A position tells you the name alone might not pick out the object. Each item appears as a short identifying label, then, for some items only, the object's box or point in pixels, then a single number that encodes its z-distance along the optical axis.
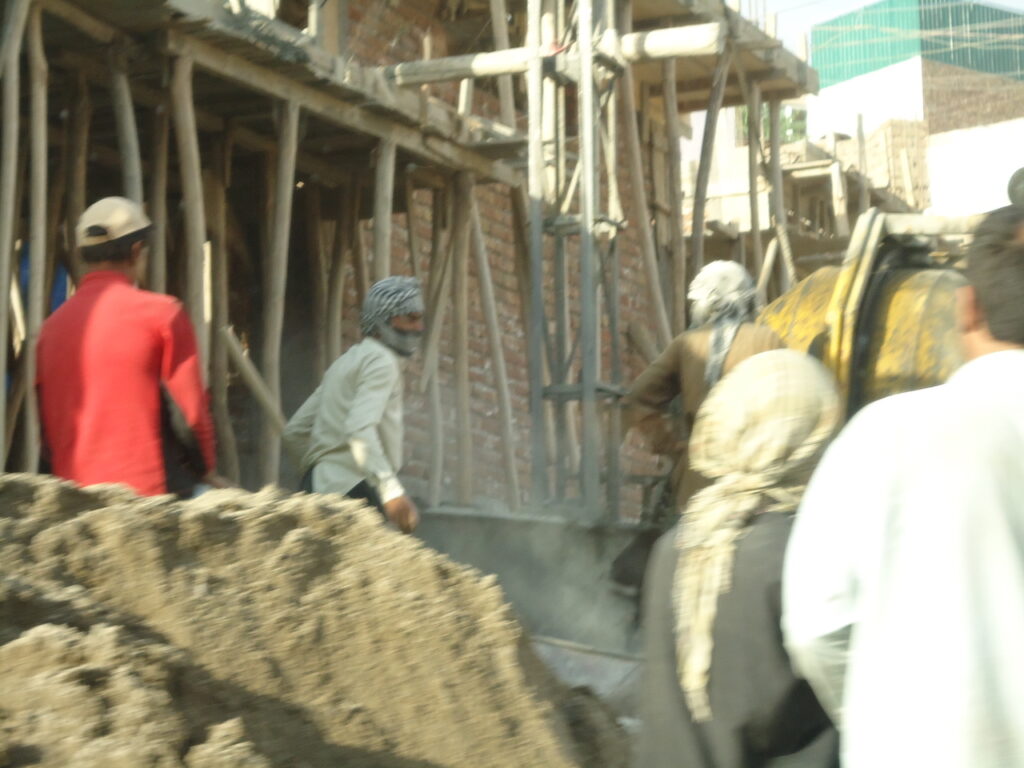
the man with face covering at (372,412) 5.43
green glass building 40.81
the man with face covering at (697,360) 5.93
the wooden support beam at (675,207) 12.85
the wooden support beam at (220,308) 8.00
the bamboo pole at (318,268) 9.66
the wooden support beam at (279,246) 7.86
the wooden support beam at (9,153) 6.08
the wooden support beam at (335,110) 7.21
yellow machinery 6.11
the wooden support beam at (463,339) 9.71
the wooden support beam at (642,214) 11.33
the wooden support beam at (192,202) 7.20
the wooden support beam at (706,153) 12.53
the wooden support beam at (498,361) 9.99
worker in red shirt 4.27
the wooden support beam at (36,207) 6.20
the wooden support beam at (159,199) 7.20
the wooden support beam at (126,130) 6.81
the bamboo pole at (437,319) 9.50
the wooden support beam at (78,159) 7.11
